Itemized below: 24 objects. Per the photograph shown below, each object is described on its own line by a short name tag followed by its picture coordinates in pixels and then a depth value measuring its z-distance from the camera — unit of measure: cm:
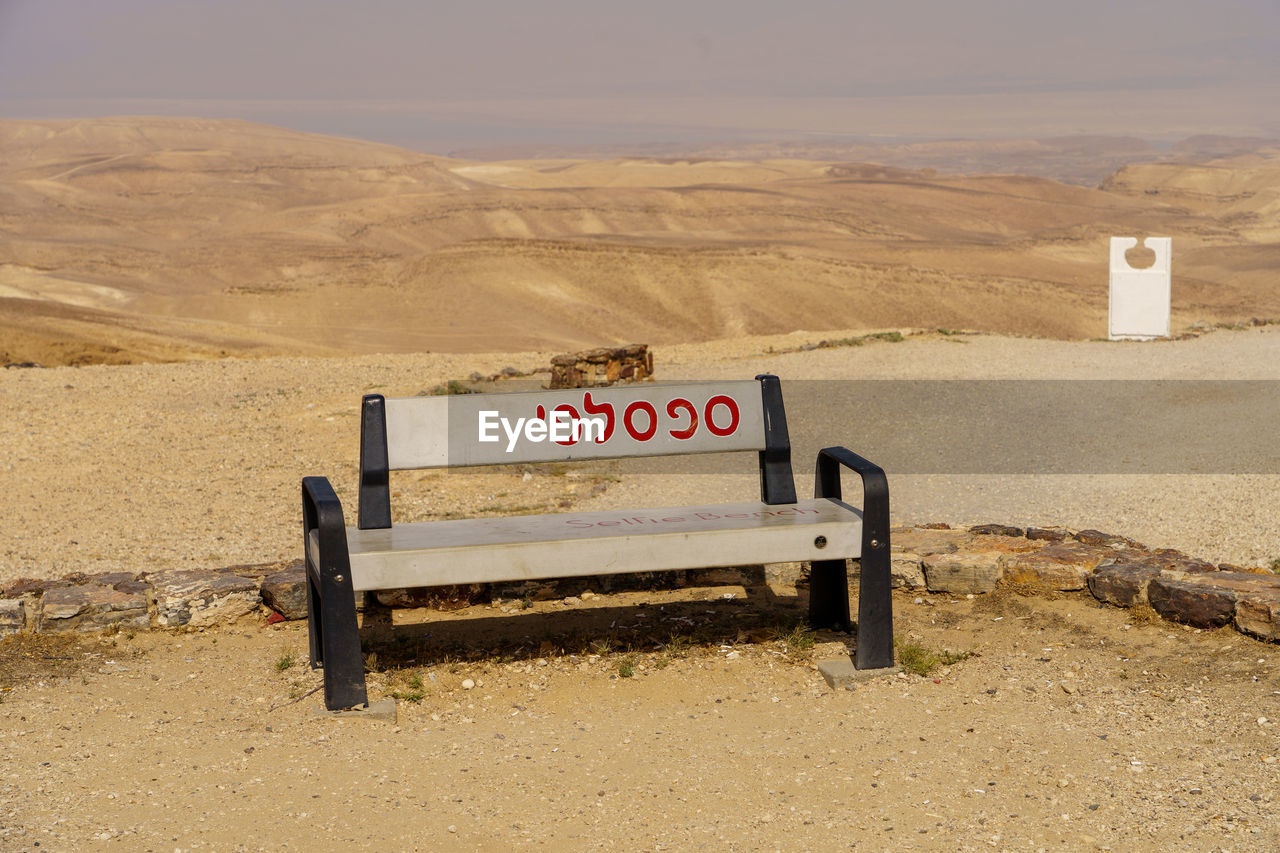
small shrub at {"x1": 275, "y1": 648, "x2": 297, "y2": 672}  443
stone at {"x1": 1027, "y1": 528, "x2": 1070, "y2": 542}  552
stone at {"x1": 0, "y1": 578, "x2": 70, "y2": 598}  502
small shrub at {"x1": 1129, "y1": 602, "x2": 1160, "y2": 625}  461
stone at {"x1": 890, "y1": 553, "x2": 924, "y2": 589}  521
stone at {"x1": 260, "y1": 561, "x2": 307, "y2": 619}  500
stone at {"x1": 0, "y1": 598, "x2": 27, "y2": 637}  475
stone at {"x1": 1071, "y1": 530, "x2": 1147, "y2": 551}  558
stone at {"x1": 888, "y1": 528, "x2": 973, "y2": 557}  535
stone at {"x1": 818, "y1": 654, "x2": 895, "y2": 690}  419
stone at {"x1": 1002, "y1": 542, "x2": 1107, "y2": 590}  501
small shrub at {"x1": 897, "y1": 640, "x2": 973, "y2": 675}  425
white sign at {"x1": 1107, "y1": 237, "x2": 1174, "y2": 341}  1655
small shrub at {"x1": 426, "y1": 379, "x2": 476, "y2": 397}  1197
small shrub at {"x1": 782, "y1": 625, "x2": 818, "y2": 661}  449
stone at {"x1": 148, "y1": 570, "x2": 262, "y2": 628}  496
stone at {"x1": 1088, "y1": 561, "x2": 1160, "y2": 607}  475
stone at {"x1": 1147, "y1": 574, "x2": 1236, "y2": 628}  443
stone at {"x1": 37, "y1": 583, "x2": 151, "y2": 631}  481
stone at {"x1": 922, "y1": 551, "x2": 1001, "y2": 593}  512
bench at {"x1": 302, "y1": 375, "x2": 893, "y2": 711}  393
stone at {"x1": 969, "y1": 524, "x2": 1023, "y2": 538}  561
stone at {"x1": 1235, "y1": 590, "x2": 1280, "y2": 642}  424
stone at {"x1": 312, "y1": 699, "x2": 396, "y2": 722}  393
